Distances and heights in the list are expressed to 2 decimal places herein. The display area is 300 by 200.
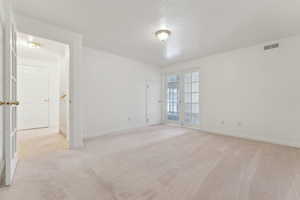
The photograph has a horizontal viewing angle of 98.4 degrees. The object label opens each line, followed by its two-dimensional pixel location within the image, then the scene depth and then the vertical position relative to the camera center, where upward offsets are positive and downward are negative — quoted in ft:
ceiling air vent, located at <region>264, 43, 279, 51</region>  10.49 +4.31
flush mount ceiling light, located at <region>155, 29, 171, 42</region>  8.95 +4.48
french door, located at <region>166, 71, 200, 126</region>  15.90 -0.04
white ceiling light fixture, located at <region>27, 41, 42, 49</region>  9.94 +4.14
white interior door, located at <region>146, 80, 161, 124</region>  17.65 -0.61
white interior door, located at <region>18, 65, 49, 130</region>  14.58 -0.02
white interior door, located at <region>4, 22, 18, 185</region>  5.19 -0.31
